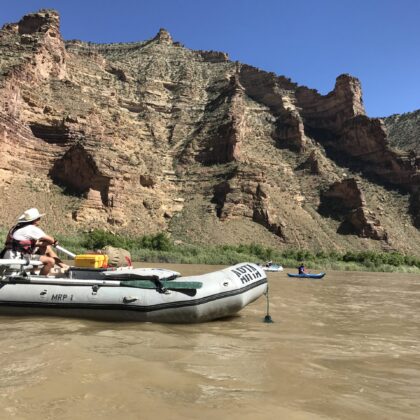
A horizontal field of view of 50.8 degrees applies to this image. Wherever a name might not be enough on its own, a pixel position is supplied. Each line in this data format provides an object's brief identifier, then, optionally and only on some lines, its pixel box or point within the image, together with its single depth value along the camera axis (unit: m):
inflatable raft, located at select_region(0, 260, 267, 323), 7.87
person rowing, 8.56
